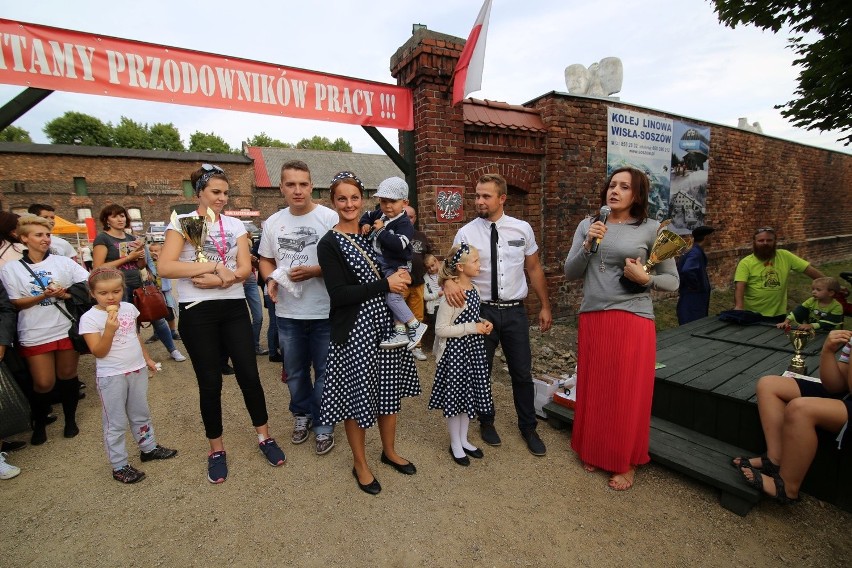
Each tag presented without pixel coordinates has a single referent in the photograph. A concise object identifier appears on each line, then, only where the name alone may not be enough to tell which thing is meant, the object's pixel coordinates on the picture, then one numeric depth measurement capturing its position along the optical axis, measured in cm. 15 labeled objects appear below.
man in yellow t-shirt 440
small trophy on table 282
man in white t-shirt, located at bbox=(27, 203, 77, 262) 448
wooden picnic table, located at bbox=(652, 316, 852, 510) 240
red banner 324
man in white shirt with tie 297
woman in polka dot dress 230
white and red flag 438
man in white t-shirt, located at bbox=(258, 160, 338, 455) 284
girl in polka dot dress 273
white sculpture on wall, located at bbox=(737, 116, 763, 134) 1073
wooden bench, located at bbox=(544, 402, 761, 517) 232
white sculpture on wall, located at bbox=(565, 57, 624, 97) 696
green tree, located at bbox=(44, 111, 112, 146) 4069
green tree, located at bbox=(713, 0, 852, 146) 570
